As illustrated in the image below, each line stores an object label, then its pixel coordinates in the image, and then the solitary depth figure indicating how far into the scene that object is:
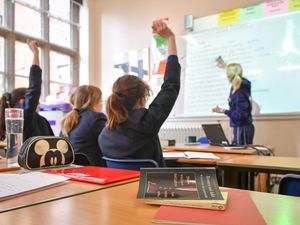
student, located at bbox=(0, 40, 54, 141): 2.07
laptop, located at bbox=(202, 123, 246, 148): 2.68
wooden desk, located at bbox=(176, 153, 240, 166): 1.62
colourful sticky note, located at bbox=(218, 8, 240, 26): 4.18
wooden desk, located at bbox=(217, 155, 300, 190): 1.38
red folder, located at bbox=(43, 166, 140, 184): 0.92
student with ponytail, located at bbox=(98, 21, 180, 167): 1.49
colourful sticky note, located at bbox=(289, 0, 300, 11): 3.69
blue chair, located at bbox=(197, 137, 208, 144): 3.25
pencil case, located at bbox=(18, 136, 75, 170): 1.07
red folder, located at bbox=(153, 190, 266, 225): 0.56
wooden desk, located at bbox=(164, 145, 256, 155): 2.11
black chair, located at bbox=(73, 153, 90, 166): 1.67
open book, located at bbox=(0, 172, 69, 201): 0.74
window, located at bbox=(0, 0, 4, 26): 4.48
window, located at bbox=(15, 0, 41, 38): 4.71
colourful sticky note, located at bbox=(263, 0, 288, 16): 3.79
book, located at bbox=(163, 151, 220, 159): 1.79
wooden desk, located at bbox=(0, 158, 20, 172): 1.12
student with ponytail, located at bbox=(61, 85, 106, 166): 1.99
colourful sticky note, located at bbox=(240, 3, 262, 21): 3.99
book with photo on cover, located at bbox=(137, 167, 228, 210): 0.65
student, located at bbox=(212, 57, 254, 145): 3.60
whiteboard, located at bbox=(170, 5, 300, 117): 3.71
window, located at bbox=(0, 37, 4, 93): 4.49
